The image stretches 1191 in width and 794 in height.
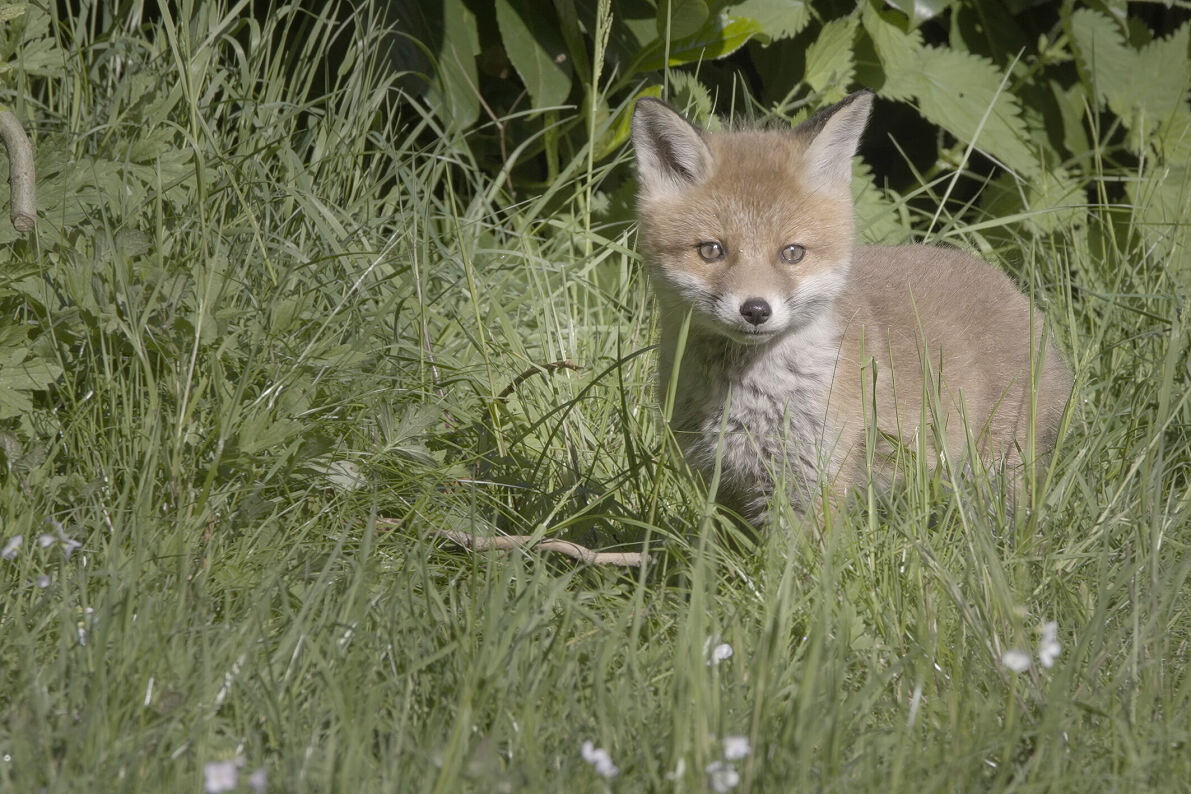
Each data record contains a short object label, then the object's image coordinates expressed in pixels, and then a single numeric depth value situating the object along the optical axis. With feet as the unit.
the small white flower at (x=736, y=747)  12.43
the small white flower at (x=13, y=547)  16.37
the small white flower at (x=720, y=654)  14.92
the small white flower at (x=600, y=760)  12.69
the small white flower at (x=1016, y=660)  13.91
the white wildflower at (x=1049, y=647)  14.56
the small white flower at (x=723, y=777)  12.09
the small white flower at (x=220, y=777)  11.64
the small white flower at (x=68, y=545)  16.58
